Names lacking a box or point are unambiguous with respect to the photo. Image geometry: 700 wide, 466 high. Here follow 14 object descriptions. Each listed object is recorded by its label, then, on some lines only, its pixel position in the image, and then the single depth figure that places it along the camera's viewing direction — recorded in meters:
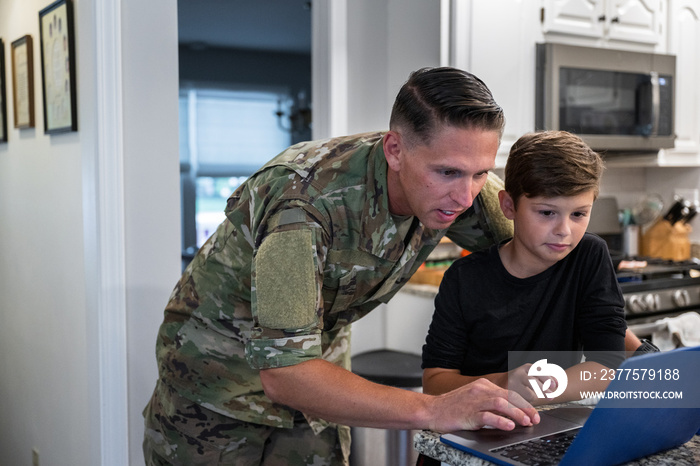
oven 2.75
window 7.16
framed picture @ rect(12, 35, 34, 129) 2.57
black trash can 2.50
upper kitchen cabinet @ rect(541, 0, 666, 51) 2.85
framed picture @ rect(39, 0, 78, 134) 2.21
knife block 3.51
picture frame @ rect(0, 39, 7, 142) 2.91
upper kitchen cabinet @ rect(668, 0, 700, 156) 3.20
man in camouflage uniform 1.13
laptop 0.77
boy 1.36
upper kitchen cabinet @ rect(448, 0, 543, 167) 2.63
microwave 2.80
